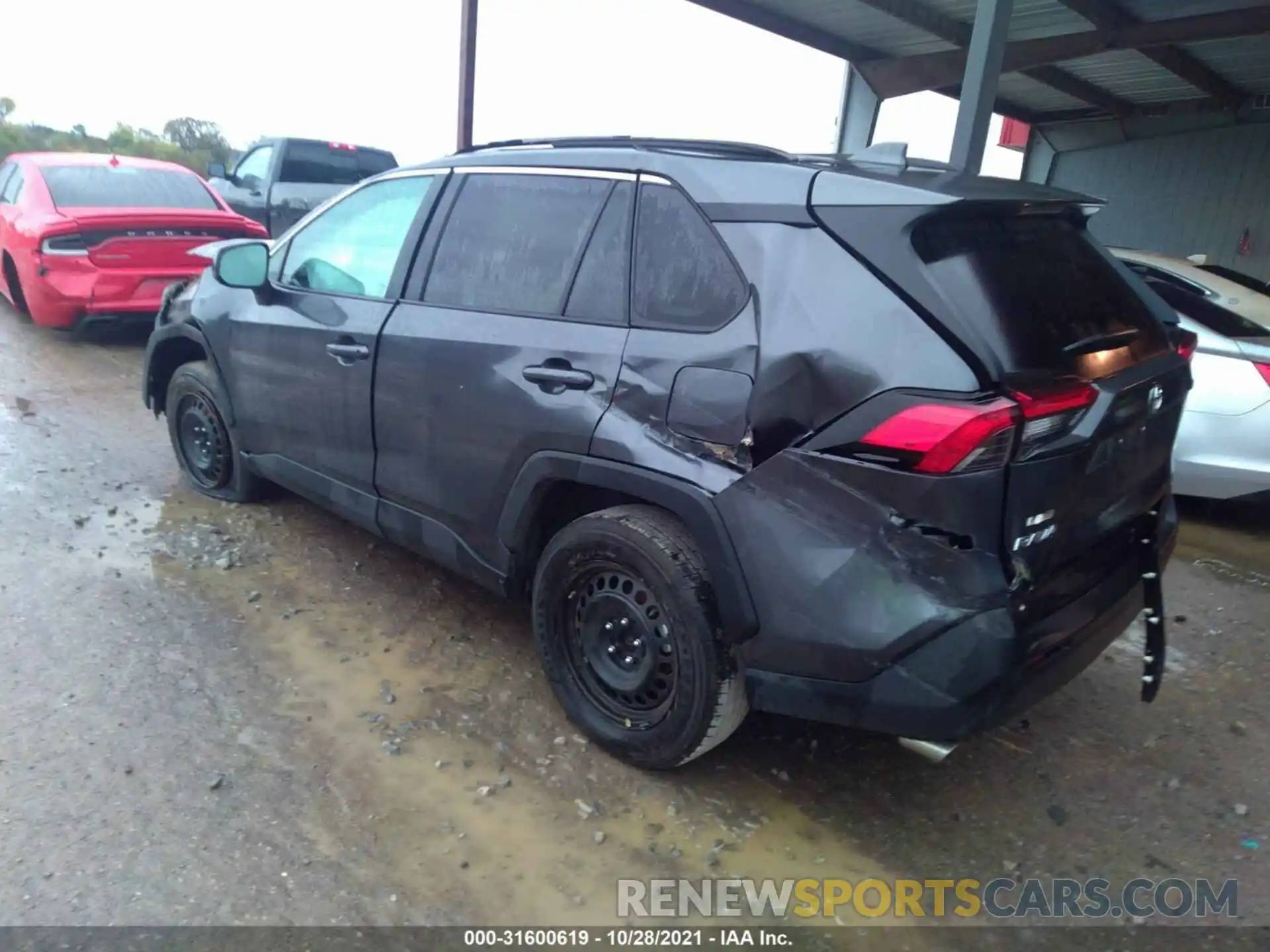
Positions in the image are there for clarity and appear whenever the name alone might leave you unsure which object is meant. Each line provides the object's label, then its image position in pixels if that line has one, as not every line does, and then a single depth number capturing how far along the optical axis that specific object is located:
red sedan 6.98
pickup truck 10.23
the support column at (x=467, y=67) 8.53
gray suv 2.30
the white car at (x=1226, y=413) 4.97
